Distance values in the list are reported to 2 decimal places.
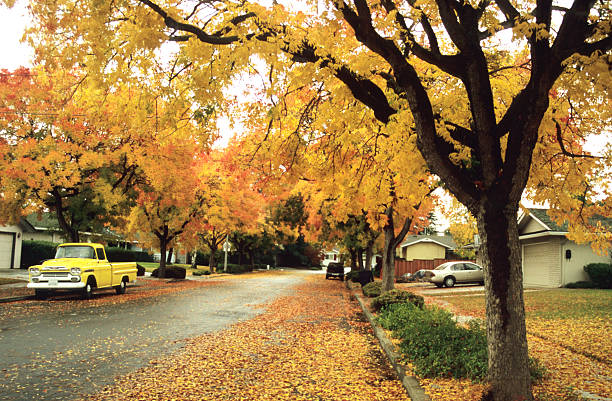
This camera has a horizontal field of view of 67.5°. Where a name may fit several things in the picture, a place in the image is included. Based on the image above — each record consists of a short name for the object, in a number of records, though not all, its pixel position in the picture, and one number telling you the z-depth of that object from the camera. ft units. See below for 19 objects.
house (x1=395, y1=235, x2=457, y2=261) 168.11
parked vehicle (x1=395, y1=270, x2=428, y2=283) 125.47
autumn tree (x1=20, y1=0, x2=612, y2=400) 17.31
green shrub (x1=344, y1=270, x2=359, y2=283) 110.37
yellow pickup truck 54.65
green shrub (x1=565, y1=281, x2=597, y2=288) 78.95
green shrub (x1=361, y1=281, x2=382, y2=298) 64.44
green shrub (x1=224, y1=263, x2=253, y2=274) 167.12
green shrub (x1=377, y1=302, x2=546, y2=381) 20.97
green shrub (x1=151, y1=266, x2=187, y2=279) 105.09
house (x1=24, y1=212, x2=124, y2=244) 128.26
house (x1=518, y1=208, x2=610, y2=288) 82.33
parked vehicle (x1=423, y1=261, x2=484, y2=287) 97.14
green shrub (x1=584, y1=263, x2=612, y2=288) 78.48
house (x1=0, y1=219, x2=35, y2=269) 110.42
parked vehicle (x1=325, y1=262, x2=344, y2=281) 140.56
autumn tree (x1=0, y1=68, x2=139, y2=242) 58.34
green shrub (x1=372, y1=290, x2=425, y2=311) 42.69
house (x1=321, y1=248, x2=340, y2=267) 384.39
